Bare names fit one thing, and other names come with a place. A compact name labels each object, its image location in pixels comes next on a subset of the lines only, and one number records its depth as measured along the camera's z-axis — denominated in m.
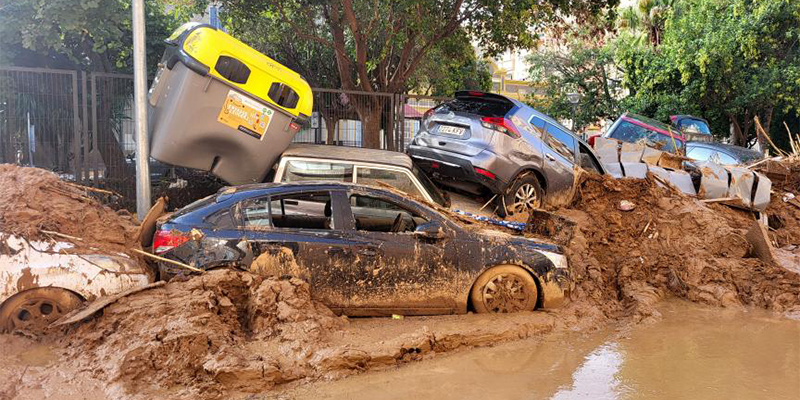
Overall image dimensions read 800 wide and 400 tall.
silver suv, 8.99
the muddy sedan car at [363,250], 5.41
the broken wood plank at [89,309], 4.73
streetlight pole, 7.36
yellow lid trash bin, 7.48
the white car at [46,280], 4.88
